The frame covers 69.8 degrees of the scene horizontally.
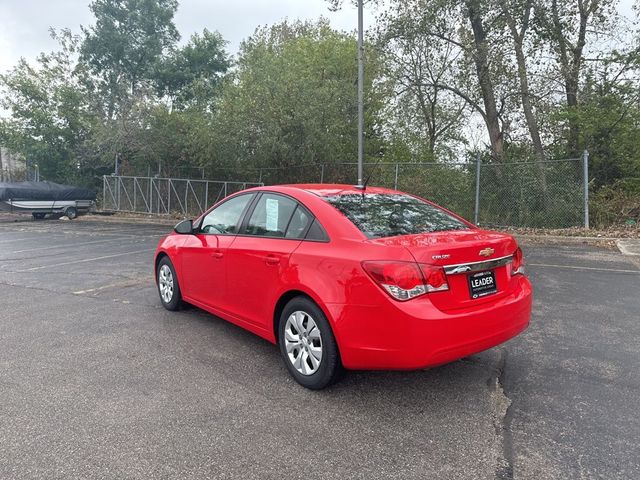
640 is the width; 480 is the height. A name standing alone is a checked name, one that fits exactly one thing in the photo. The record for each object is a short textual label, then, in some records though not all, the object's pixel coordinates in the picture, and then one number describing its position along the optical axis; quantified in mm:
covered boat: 22031
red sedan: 3010
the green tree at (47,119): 27000
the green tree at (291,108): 16859
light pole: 13008
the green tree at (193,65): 27250
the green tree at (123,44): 28828
